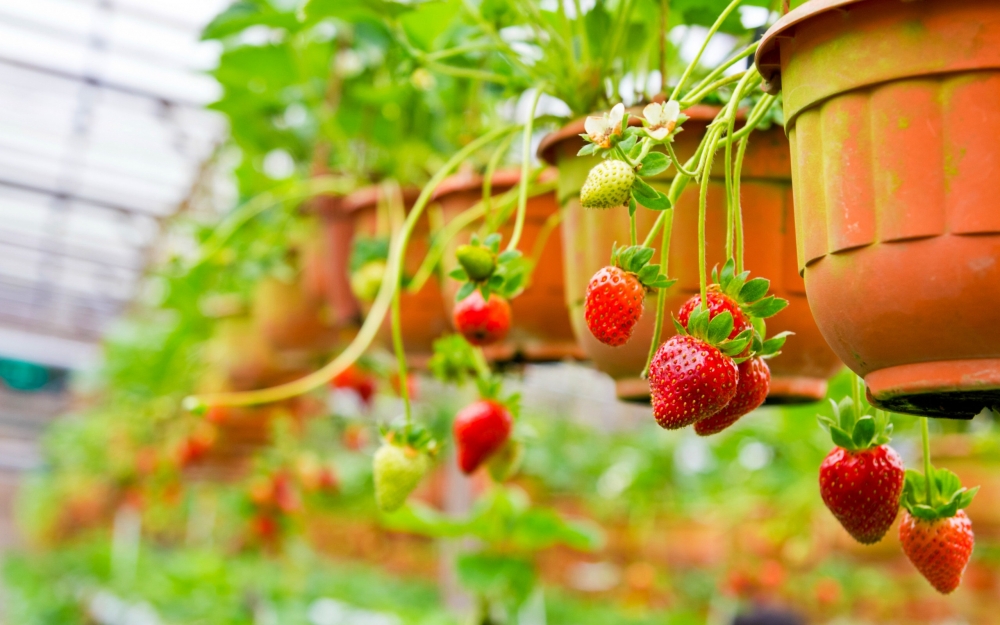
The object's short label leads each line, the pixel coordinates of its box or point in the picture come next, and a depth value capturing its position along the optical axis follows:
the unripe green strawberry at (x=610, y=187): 0.45
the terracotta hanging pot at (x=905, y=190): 0.40
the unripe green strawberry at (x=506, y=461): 0.83
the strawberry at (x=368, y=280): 1.13
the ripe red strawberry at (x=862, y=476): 0.50
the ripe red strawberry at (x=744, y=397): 0.48
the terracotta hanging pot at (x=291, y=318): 1.63
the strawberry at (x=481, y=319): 0.66
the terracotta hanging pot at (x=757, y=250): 0.64
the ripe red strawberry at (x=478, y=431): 0.76
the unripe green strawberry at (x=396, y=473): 0.70
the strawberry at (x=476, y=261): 0.65
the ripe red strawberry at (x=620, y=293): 0.48
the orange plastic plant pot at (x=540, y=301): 0.89
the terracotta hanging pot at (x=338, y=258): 1.35
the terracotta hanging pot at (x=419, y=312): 1.11
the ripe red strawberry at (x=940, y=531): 0.51
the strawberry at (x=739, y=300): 0.46
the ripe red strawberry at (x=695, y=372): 0.44
